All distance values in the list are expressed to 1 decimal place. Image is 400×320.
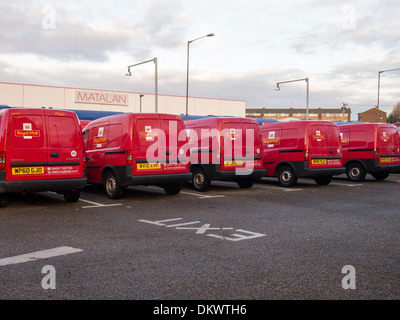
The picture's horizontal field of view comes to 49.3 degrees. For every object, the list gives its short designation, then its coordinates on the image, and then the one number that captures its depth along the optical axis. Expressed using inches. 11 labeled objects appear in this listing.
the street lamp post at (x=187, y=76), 1198.6
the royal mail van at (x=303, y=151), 521.0
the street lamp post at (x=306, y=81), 1337.4
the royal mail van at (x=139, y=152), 396.2
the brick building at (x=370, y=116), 4215.1
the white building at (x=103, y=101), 1930.4
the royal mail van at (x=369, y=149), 603.5
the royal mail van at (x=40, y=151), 339.6
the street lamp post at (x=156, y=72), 1084.4
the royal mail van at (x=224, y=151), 475.5
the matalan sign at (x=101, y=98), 2100.1
